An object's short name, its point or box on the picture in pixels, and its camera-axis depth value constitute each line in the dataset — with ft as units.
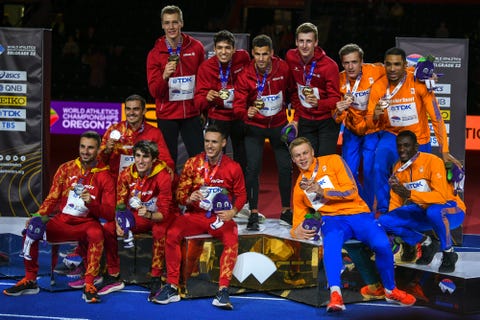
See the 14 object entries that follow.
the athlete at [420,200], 26.14
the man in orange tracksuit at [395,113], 28.63
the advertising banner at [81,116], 54.49
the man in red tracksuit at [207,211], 25.75
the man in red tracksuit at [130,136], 28.27
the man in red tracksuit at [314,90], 28.37
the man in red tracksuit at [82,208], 26.16
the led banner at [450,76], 33.32
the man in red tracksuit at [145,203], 26.30
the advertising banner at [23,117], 34.76
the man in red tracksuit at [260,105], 28.32
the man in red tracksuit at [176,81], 29.43
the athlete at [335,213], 24.72
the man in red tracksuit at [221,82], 28.45
